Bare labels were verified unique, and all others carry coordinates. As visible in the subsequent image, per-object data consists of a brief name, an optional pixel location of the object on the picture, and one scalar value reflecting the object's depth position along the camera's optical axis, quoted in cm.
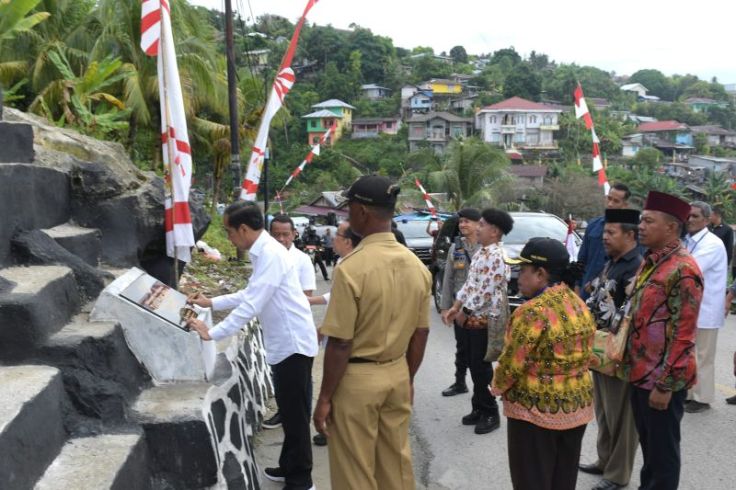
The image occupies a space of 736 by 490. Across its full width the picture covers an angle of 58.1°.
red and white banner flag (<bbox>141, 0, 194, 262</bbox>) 526
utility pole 1325
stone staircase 295
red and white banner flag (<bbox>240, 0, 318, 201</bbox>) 726
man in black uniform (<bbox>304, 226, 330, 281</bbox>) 1516
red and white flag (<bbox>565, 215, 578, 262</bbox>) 946
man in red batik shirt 347
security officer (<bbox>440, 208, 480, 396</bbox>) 583
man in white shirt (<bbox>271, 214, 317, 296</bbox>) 530
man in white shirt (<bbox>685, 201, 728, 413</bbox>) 577
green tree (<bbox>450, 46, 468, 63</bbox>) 13325
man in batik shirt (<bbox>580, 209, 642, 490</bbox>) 420
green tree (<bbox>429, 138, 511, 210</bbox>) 2420
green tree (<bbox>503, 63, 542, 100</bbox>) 8481
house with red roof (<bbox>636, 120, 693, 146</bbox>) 8325
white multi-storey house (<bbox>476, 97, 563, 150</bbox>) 7375
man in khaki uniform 295
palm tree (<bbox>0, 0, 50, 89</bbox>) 716
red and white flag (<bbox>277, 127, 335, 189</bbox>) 1492
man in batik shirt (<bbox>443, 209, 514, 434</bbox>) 512
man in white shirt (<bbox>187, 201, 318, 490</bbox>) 398
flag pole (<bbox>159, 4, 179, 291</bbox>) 523
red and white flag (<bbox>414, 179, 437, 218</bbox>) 1475
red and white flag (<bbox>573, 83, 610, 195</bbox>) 834
